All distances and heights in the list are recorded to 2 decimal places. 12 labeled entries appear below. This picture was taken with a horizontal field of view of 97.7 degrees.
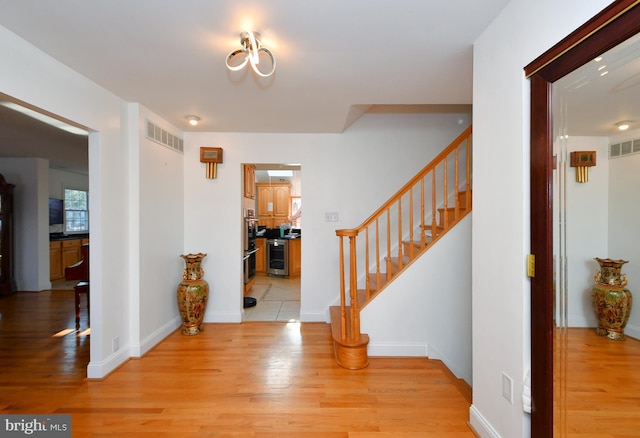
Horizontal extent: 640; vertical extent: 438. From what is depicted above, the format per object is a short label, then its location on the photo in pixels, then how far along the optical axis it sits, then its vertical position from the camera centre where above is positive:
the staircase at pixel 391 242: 2.52 -0.30
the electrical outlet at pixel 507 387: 1.40 -0.88
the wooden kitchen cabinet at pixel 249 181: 3.98 +0.55
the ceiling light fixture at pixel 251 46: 1.58 +1.01
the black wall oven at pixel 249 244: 4.13 -0.44
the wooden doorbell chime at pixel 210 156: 3.46 +0.76
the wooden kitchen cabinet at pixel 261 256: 6.55 -0.91
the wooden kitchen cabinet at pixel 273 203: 7.91 +0.41
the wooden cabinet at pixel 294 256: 6.26 -0.89
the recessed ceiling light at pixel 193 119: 3.03 +1.09
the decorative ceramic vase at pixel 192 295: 3.13 -0.88
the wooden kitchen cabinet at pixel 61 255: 5.75 -0.79
